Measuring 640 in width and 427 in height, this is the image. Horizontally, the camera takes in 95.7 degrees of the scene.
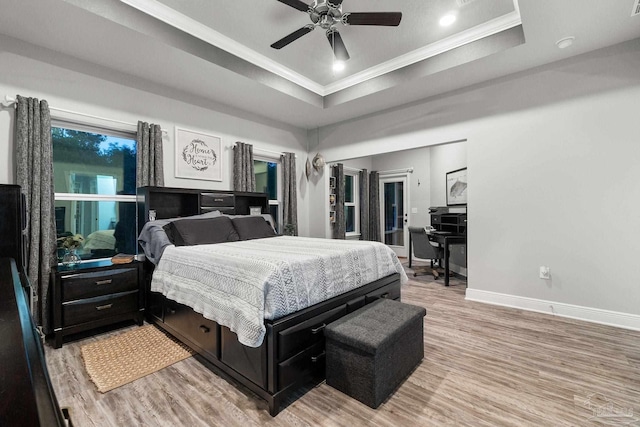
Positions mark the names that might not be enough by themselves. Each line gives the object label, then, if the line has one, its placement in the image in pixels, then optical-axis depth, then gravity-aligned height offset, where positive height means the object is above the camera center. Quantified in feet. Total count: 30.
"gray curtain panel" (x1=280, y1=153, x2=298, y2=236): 16.39 +1.08
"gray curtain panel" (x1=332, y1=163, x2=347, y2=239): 19.12 +0.44
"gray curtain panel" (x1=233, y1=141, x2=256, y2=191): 13.89 +2.17
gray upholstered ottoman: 5.52 -2.85
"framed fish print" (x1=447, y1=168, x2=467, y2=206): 16.94 +1.44
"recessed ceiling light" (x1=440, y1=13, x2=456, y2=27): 8.95 +6.03
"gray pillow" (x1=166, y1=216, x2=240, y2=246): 9.43 -0.63
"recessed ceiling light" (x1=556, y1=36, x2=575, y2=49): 8.76 +5.17
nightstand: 8.02 -2.44
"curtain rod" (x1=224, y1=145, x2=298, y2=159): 13.94 +3.28
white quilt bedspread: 5.57 -1.49
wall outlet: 10.34 -2.23
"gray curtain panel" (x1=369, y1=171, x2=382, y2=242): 23.15 +0.35
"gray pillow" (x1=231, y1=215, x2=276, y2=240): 11.16 -0.60
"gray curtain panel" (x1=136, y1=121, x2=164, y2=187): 10.73 +2.16
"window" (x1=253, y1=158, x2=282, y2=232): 16.26 +1.69
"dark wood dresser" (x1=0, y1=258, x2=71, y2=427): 1.29 -0.88
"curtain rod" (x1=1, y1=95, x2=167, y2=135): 8.37 +3.32
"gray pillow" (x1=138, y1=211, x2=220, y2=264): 8.98 -0.85
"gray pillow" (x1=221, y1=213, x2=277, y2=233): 12.85 -0.28
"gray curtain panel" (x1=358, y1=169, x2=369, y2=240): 22.62 +0.58
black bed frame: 5.49 -2.87
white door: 22.53 -0.07
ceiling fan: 7.18 +5.06
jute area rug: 6.54 -3.67
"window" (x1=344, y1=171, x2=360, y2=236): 22.82 +0.67
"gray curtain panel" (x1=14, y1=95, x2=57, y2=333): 8.31 +0.82
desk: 14.07 -1.51
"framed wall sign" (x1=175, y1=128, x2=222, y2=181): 12.18 +2.51
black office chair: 15.92 -2.06
